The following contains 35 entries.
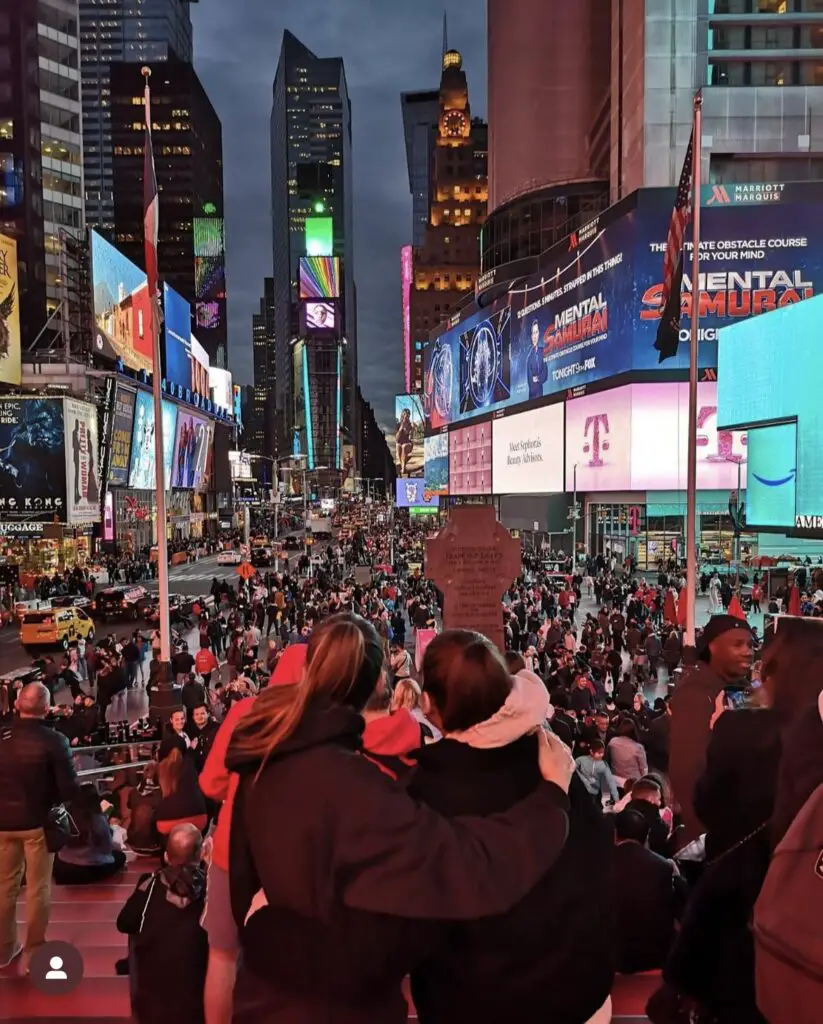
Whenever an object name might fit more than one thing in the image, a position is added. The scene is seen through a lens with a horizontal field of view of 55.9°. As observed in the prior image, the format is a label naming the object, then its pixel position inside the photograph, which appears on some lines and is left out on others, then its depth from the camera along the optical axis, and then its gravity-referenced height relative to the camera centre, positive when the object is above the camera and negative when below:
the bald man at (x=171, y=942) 3.06 -1.79
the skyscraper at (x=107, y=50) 157.88 +98.77
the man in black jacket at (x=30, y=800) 4.09 -1.63
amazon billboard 28.41 +3.56
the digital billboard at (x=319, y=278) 182.12 +51.80
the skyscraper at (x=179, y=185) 135.62 +57.03
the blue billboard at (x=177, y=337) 73.00 +15.44
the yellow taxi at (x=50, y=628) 23.27 -4.08
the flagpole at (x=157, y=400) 10.62 +1.35
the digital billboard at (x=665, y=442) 45.09 +2.99
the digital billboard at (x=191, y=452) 71.25 +4.06
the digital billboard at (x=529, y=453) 57.12 +3.23
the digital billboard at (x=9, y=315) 41.22 +9.69
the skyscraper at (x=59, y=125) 58.25 +28.41
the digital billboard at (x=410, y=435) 109.38 +8.30
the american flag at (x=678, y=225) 12.67 +4.39
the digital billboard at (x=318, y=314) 190.50 +44.33
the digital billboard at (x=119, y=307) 50.12 +13.02
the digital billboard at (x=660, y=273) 45.41 +13.27
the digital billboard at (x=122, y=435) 48.50 +3.80
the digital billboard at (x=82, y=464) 41.16 +1.69
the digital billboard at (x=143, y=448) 52.03 +3.20
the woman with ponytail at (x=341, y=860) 1.86 -0.90
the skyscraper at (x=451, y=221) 151.25 +53.09
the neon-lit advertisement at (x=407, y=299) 163.00 +41.75
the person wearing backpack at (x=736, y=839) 2.64 -1.24
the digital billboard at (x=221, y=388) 98.86 +13.90
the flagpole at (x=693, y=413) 12.40 +1.30
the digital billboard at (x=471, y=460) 73.06 +3.30
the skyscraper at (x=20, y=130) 56.78 +26.89
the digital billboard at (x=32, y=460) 40.00 +1.80
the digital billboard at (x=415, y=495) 100.81 -0.22
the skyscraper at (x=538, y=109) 75.12 +40.83
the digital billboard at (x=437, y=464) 88.69 +3.50
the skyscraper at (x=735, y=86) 49.47 +26.21
